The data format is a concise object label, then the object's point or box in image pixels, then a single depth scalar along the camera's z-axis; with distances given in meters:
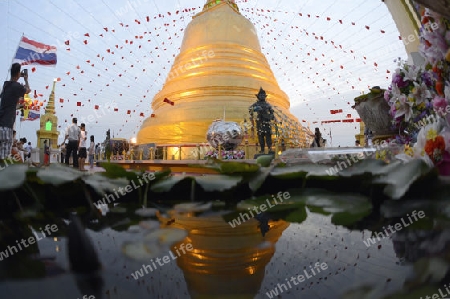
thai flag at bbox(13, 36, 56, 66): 7.93
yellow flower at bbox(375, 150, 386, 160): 1.72
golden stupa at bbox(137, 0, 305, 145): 9.41
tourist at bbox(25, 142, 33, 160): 9.63
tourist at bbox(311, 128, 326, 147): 7.23
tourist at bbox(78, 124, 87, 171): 6.61
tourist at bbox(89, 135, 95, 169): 8.88
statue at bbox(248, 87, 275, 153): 6.07
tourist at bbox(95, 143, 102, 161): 12.46
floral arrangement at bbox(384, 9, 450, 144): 0.99
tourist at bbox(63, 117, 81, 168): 5.97
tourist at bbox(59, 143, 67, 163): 9.83
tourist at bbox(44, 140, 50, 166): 10.04
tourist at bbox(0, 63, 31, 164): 3.61
